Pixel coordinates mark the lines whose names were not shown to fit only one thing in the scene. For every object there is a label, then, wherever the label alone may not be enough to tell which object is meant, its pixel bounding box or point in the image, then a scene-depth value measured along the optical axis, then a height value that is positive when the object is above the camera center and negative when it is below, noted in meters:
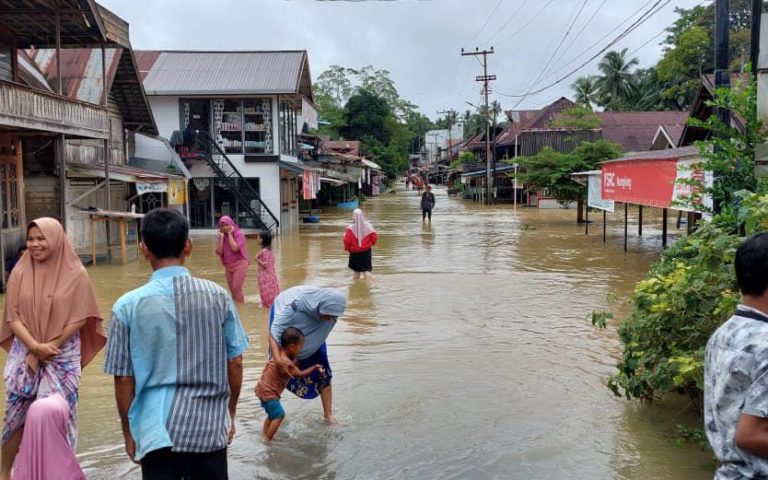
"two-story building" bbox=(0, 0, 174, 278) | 13.97 +1.72
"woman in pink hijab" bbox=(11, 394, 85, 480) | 3.45 -1.19
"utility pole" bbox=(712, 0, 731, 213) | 8.10 +1.64
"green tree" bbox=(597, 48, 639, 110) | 61.28 +9.74
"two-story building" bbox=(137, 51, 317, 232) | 25.31 +2.32
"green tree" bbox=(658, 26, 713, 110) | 41.00 +7.69
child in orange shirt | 5.17 -1.33
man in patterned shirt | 2.40 -0.63
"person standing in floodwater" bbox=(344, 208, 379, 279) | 13.68 -0.88
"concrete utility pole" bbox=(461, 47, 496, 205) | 47.03 +6.63
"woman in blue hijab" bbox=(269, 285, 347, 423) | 5.15 -0.87
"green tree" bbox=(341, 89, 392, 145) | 67.19 +7.12
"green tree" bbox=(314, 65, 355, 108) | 81.00 +12.50
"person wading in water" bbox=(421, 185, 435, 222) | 30.70 -0.30
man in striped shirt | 3.11 -0.73
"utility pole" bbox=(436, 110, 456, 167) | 104.19 +11.41
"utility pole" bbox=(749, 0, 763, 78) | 6.61 +1.47
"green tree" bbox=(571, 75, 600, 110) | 65.75 +9.40
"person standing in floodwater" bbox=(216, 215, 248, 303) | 10.45 -0.81
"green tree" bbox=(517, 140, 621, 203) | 29.19 +1.11
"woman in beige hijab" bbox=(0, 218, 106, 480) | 4.17 -0.70
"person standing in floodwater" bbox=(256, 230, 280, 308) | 10.36 -1.10
